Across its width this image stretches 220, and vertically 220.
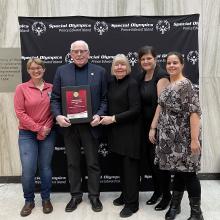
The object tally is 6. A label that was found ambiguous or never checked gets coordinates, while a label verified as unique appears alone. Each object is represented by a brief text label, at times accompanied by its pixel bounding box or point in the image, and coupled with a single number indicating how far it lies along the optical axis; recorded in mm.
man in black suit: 3016
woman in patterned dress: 2566
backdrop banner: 3480
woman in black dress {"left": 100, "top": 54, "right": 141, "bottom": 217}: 2910
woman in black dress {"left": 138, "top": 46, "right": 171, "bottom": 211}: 2889
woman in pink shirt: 2961
